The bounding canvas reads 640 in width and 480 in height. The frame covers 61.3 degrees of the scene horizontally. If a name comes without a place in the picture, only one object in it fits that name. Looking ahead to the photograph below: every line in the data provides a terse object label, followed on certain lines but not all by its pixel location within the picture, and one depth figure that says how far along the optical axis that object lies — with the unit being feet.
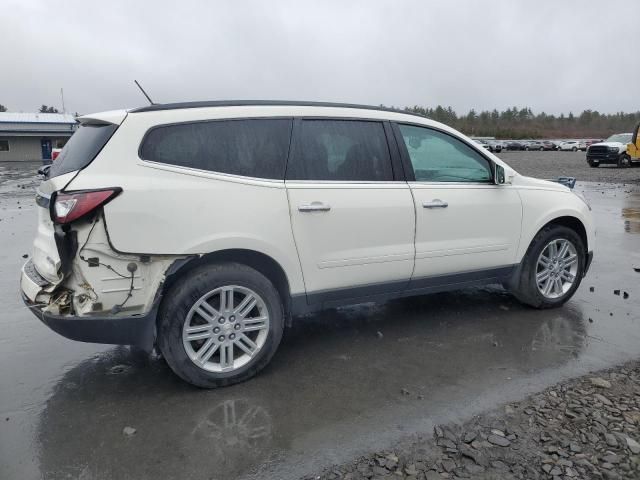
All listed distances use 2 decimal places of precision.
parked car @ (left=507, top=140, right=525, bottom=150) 228.43
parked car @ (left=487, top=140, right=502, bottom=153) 192.24
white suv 11.05
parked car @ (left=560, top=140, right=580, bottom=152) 216.33
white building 152.05
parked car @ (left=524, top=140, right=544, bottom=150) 227.57
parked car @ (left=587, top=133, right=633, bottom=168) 90.43
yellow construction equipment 78.28
